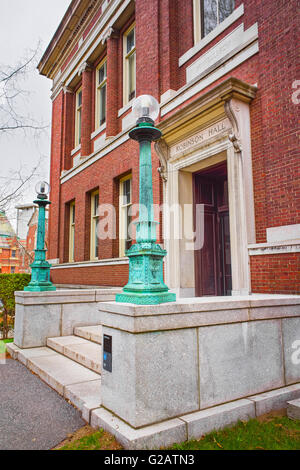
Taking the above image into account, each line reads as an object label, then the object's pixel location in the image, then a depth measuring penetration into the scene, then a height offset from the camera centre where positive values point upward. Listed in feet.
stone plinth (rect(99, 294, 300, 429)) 9.48 -2.69
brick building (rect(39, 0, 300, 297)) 18.03 +10.10
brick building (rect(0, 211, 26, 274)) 175.11 +8.83
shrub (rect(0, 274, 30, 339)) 28.15 -2.00
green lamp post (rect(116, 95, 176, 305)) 10.65 +1.20
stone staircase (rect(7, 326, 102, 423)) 12.62 -4.62
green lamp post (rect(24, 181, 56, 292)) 22.81 +1.56
